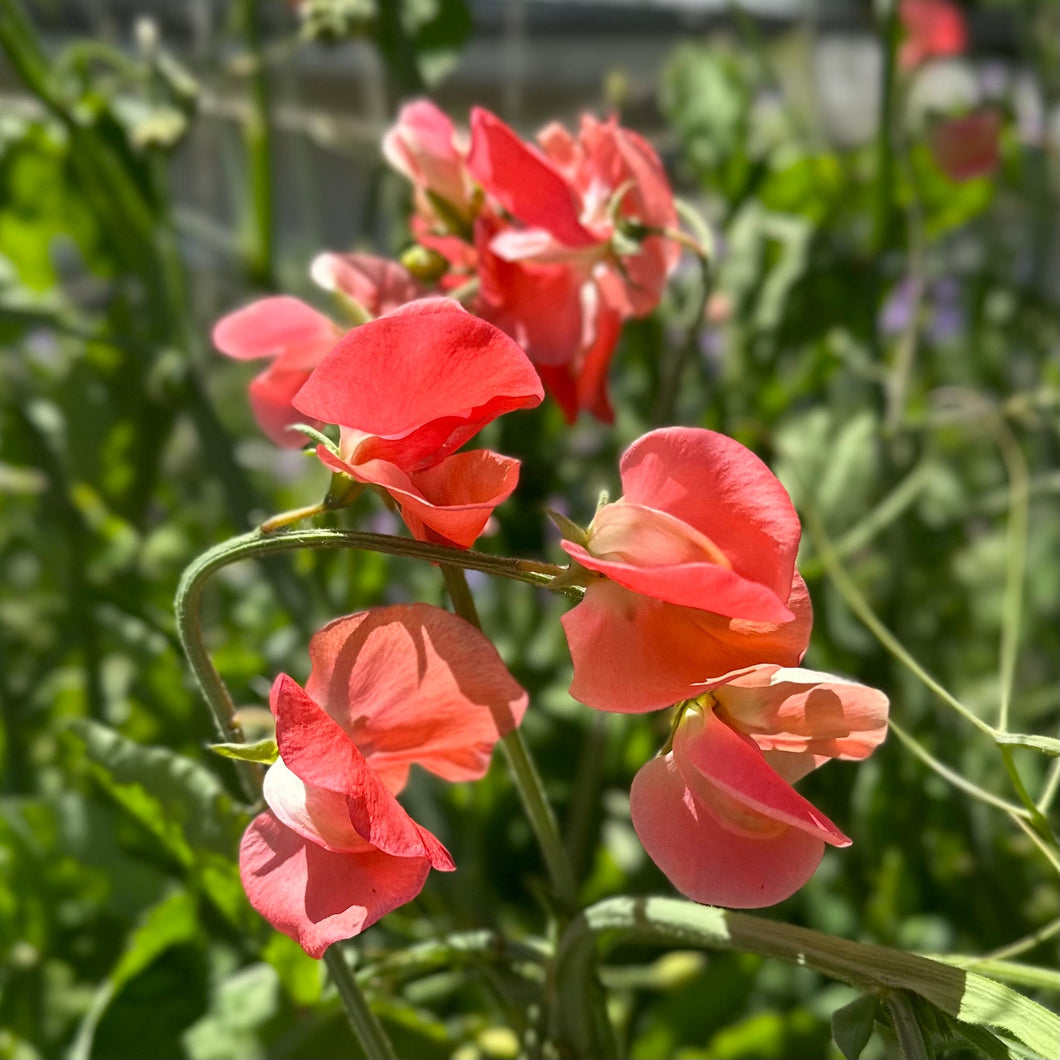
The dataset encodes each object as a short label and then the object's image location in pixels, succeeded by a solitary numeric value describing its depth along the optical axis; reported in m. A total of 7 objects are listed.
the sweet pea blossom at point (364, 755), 0.26
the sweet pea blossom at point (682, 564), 0.27
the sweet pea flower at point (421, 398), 0.27
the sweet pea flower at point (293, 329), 0.38
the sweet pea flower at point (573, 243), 0.39
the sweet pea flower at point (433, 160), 0.41
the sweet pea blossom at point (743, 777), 0.28
